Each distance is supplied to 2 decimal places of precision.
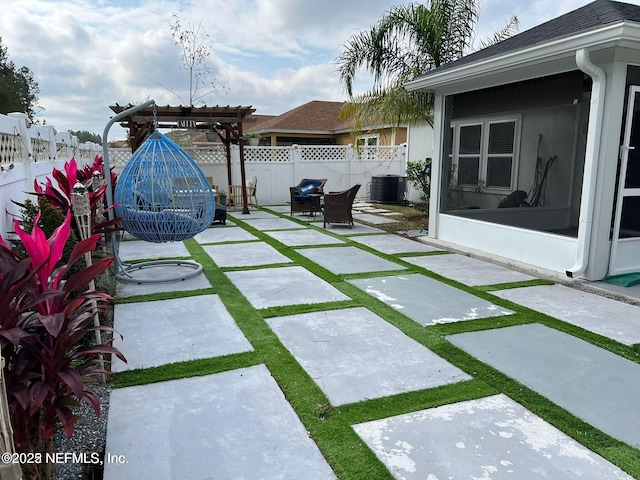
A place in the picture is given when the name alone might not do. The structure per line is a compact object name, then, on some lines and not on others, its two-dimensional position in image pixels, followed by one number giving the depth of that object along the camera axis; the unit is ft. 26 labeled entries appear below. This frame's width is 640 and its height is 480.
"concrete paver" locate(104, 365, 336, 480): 6.37
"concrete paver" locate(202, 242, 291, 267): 19.19
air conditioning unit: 39.83
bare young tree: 43.68
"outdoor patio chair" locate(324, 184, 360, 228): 27.37
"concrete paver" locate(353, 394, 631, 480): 6.35
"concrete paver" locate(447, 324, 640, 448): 7.86
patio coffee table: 31.55
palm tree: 29.09
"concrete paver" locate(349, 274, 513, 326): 12.75
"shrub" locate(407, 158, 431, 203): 32.09
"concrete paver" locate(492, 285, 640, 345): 11.63
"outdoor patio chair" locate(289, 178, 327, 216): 31.81
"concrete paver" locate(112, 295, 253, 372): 10.09
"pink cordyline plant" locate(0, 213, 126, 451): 5.26
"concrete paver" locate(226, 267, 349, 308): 14.02
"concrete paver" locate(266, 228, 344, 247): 23.54
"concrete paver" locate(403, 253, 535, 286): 16.57
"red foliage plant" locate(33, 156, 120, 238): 12.66
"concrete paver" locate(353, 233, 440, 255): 21.77
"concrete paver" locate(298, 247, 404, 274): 18.15
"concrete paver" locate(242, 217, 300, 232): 28.48
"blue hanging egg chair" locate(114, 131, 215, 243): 16.03
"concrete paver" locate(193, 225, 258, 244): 24.26
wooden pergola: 30.14
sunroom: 14.87
